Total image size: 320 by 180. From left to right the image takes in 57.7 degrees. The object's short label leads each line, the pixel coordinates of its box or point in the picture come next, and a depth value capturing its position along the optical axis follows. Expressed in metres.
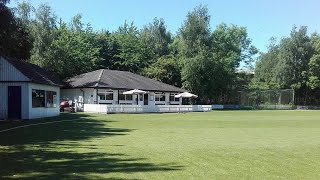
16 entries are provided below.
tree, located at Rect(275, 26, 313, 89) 57.11
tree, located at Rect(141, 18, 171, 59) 58.97
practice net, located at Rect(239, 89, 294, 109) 55.08
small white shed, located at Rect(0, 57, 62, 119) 20.86
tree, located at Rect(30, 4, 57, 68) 39.17
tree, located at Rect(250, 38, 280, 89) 60.15
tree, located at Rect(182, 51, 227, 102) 46.95
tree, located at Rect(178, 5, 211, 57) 49.49
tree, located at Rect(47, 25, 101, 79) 40.46
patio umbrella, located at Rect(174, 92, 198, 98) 40.93
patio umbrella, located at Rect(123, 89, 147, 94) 35.91
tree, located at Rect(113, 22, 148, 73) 50.51
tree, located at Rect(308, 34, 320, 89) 56.01
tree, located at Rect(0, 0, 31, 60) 15.36
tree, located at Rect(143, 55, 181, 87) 47.84
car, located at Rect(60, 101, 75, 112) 33.78
